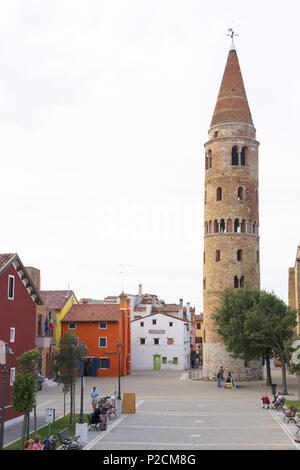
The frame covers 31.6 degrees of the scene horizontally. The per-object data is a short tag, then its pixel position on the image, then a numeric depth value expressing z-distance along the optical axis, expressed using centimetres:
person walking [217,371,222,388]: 4953
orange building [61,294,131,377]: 6322
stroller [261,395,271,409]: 3328
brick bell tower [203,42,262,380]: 5778
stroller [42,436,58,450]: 2017
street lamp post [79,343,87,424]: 2623
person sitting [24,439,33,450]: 1705
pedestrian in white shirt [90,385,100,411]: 3099
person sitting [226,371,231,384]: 4951
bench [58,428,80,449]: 2067
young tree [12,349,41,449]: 2153
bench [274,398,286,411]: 3209
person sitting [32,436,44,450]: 1711
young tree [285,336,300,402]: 3380
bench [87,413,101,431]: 2586
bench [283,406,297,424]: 2716
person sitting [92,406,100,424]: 2586
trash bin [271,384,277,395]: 4103
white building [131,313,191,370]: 7619
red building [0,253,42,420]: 2873
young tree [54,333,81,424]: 2808
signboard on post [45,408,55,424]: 2433
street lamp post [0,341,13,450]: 1695
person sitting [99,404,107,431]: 2561
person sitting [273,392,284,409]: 3223
